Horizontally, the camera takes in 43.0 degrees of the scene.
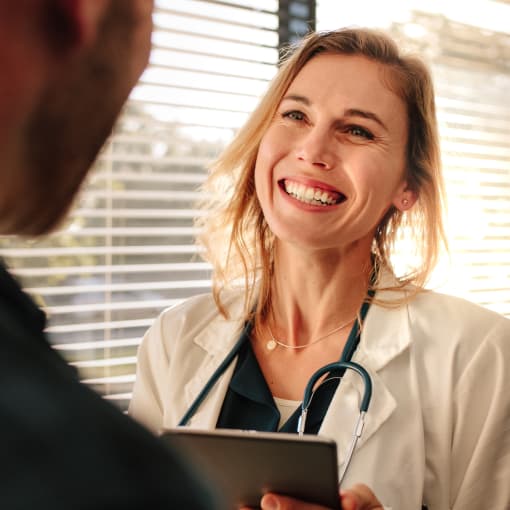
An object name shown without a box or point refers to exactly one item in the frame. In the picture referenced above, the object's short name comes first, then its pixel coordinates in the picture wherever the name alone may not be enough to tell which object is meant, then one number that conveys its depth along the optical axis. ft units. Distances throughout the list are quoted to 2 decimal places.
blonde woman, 4.53
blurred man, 0.71
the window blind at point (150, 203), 6.49
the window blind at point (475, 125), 9.09
